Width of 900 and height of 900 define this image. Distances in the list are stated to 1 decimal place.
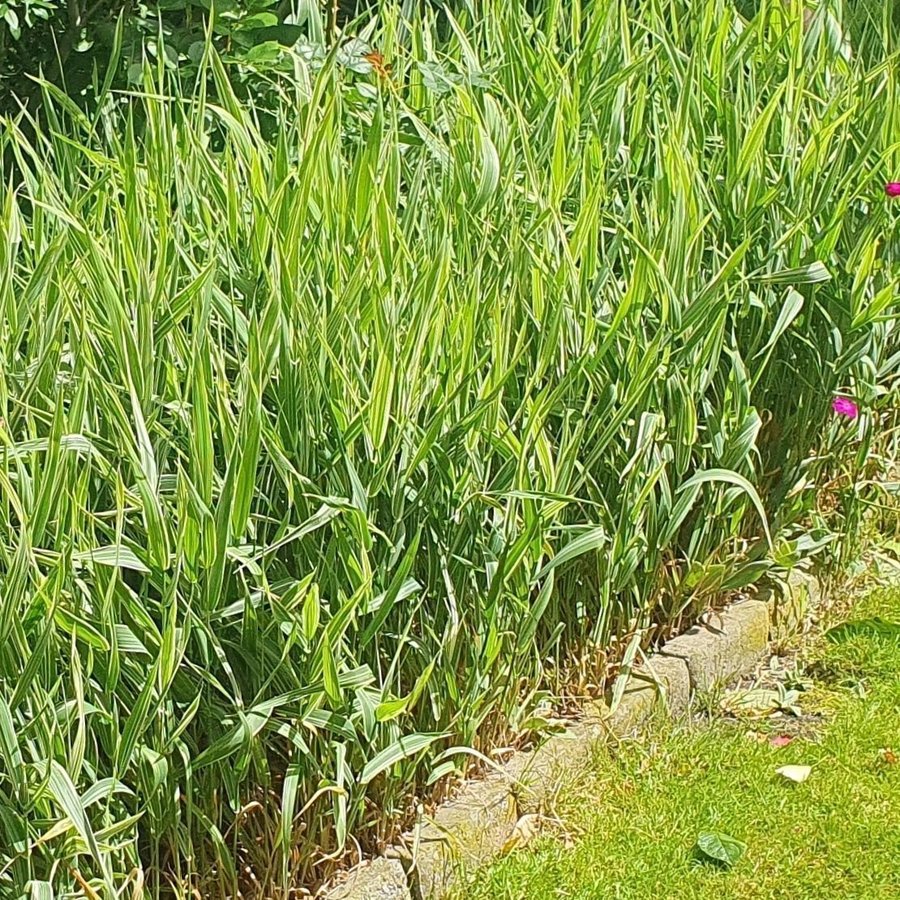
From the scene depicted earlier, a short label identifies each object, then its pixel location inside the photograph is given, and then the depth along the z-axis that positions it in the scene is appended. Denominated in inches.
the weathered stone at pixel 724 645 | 109.5
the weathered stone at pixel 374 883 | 84.2
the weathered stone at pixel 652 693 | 103.6
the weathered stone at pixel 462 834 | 87.7
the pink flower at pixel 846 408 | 114.2
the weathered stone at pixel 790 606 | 117.4
